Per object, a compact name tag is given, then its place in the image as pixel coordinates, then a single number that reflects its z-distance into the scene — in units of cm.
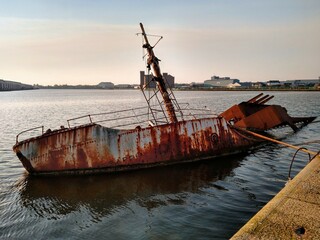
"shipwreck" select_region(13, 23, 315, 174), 1239
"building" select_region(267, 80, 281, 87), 17172
